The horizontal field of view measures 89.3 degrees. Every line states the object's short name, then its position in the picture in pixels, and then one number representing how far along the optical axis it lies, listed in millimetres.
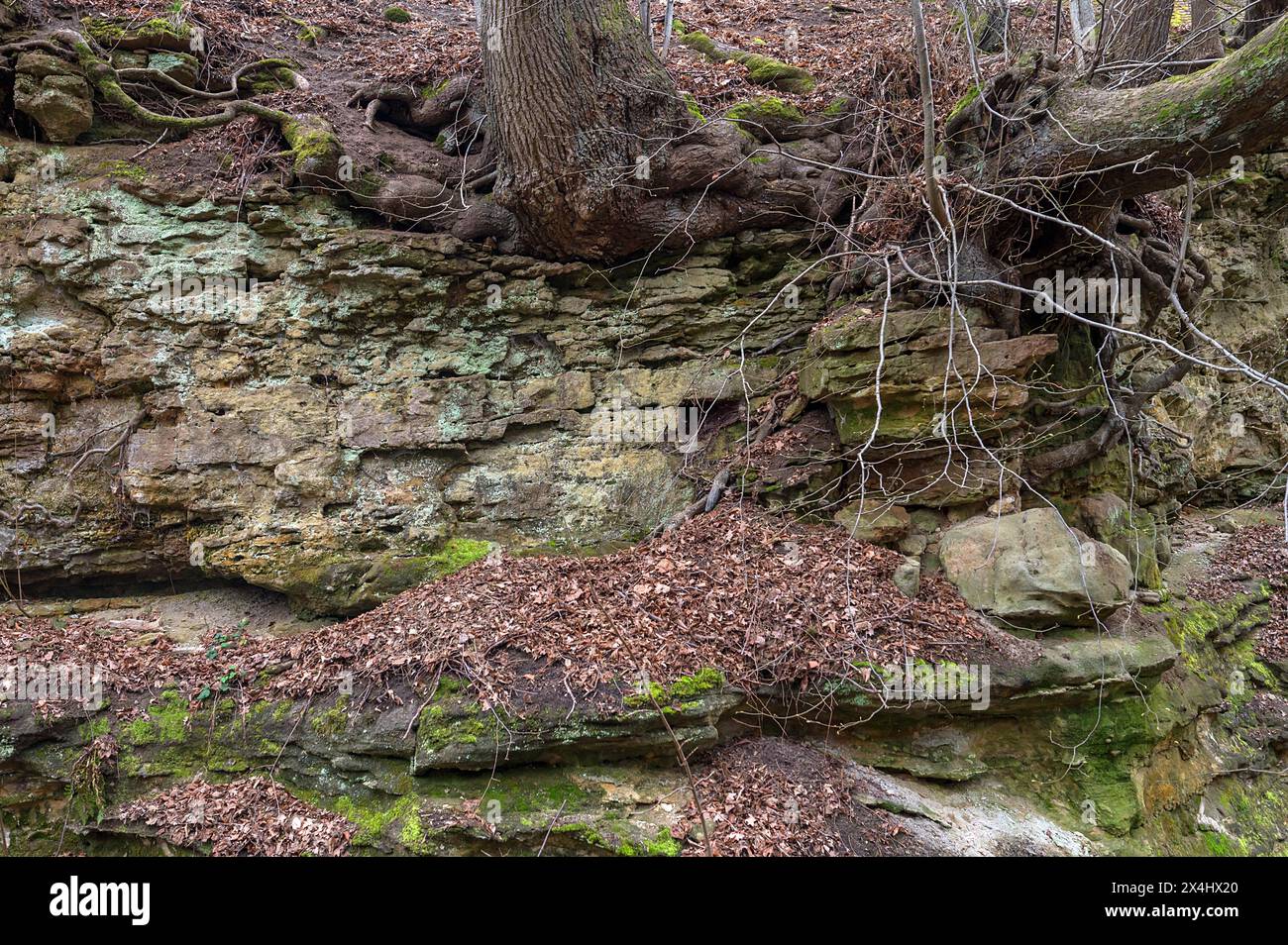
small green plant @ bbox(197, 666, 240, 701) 4543
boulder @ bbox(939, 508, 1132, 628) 4363
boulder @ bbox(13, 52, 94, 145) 5551
